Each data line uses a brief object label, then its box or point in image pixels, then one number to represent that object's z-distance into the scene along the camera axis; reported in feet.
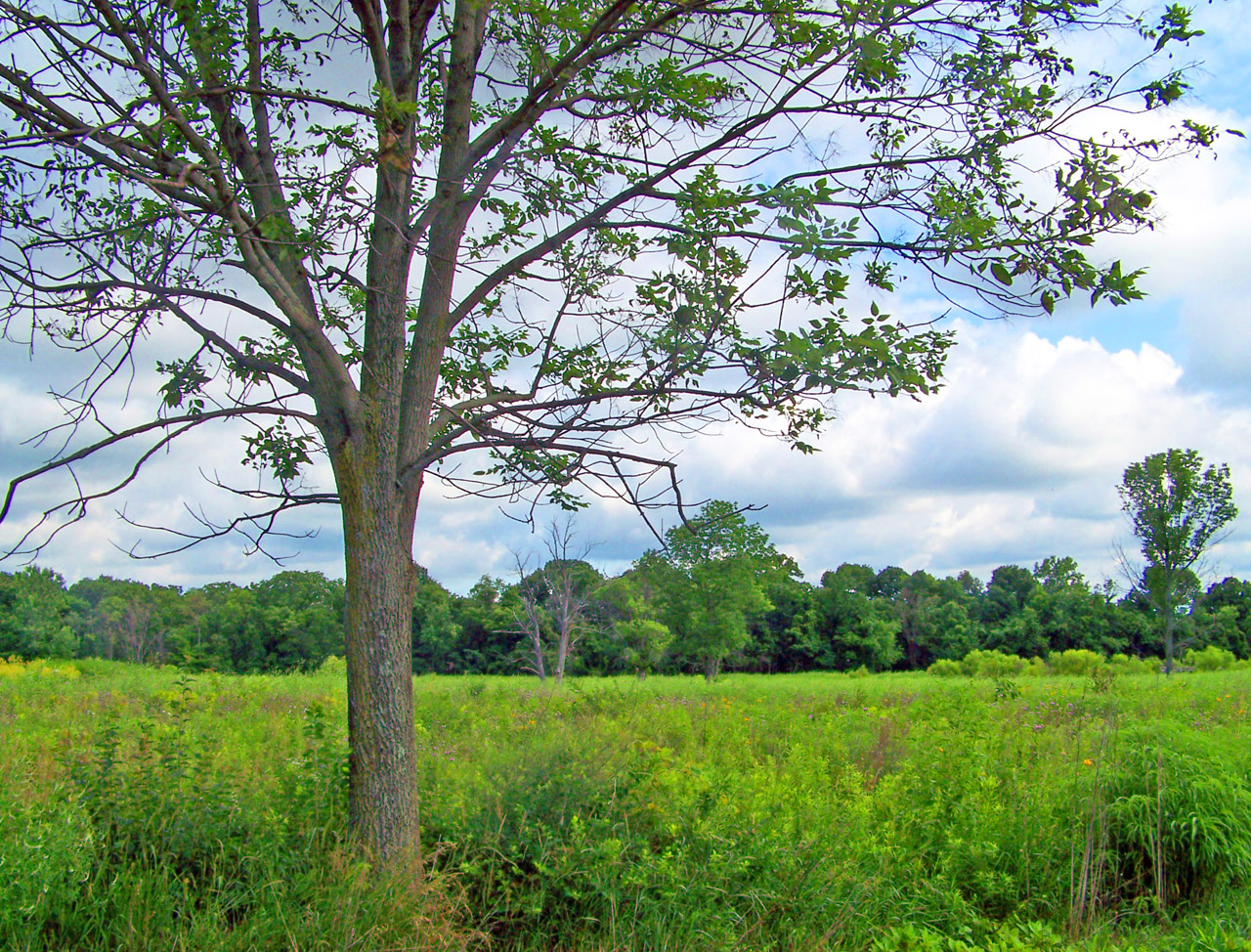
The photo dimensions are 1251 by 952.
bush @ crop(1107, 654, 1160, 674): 93.86
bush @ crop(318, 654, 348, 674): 64.80
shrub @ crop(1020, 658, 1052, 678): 90.74
